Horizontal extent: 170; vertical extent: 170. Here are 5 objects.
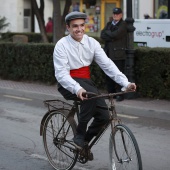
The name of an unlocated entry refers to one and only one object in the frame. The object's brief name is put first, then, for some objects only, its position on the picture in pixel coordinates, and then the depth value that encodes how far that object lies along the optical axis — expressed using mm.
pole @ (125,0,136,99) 10648
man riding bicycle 5277
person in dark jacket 10562
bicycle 4996
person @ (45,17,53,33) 25703
